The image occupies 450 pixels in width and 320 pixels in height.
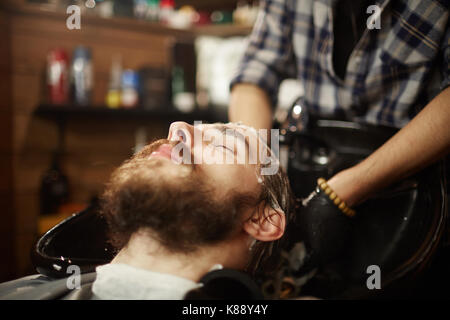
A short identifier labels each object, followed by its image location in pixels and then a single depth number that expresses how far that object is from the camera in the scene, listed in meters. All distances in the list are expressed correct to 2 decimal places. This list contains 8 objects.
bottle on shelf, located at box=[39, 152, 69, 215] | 2.27
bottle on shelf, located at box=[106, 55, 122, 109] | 2.45
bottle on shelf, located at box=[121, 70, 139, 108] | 2.44
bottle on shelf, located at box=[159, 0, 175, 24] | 2.71
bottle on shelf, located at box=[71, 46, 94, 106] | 2.28
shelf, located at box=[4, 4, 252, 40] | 2.17
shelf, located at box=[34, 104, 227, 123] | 2.24
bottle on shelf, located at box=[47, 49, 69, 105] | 2.19
